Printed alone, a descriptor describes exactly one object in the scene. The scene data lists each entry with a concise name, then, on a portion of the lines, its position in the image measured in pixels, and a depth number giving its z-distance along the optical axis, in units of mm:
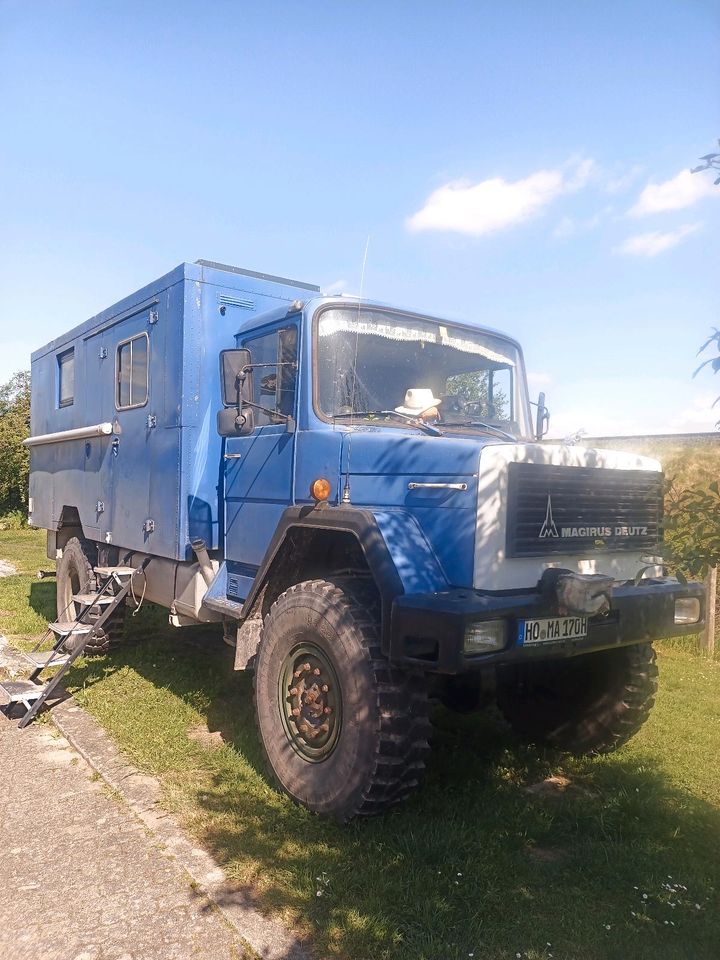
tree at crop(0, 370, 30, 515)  21281
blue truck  3418
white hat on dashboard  4301
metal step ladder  5328
